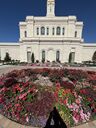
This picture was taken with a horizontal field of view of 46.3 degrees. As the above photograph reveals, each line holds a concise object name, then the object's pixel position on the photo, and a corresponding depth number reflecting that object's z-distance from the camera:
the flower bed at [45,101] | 3.66
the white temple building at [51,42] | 38.78
